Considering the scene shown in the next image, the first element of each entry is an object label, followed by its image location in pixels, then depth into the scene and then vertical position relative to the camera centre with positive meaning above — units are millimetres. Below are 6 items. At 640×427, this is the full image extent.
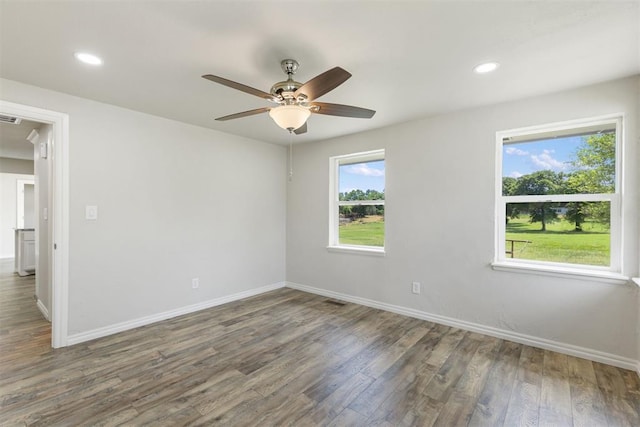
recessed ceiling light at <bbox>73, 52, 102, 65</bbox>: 2004 +1072
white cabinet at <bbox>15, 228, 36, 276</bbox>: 5457 -859
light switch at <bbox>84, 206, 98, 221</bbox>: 2822 -61
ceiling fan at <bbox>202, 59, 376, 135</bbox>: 1706 +740
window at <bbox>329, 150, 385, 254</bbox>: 3996 +106
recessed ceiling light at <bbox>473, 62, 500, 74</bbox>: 2133 +1094
